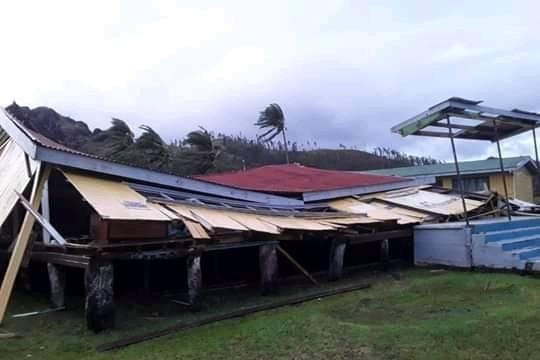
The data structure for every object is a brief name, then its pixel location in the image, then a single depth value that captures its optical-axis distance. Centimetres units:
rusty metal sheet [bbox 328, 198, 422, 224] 1038
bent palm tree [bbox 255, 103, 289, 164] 3312
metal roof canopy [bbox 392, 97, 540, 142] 922
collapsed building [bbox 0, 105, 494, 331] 605
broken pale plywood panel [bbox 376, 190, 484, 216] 1156
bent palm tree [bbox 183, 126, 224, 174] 2730
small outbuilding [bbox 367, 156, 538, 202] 2436
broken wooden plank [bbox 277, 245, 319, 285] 855
